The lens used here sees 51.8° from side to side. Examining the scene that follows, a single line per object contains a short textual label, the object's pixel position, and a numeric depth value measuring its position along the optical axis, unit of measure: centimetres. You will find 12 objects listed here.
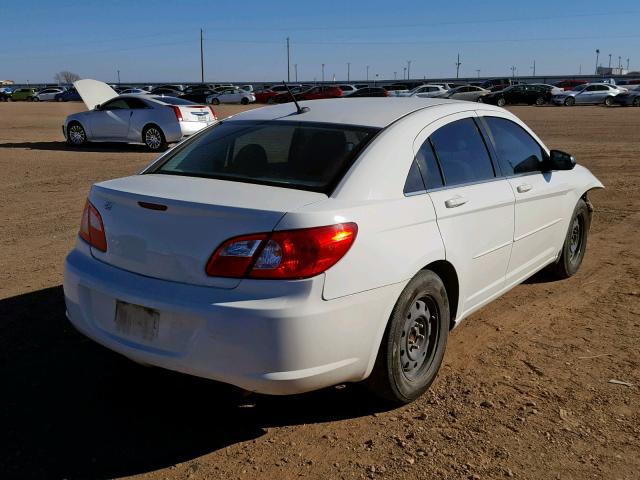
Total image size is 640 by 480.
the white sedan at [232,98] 5928
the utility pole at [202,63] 11125
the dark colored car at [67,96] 6825
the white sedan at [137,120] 1675
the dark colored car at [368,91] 4958
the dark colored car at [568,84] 6956
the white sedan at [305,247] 301
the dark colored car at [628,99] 4500
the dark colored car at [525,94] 4941
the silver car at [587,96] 4744
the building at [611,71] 14592
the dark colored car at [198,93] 5933
